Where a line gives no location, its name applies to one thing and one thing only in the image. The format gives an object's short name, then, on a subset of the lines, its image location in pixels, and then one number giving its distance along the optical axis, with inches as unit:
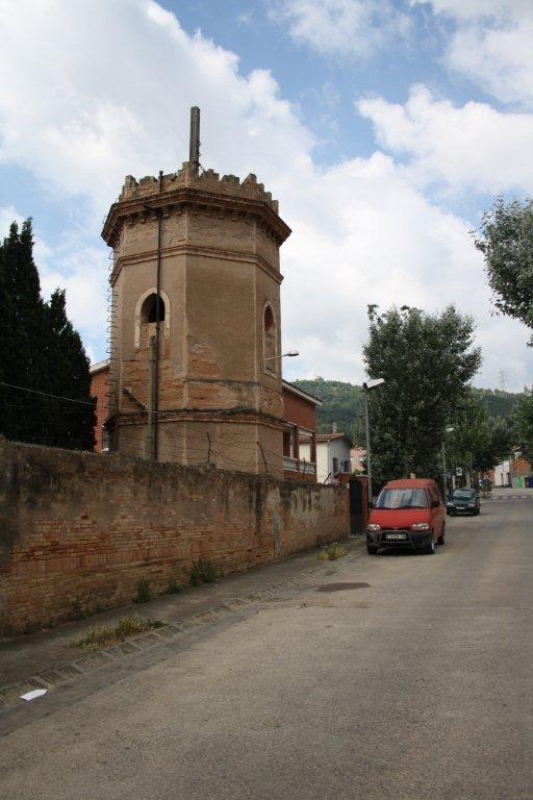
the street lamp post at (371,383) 945.5
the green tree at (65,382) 689.6
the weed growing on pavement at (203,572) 497.4
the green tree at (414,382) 1305.4
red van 704.4
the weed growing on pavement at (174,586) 463.3
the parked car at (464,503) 1533.0
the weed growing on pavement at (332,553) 673.0
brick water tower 740.0
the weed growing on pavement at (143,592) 422.0
